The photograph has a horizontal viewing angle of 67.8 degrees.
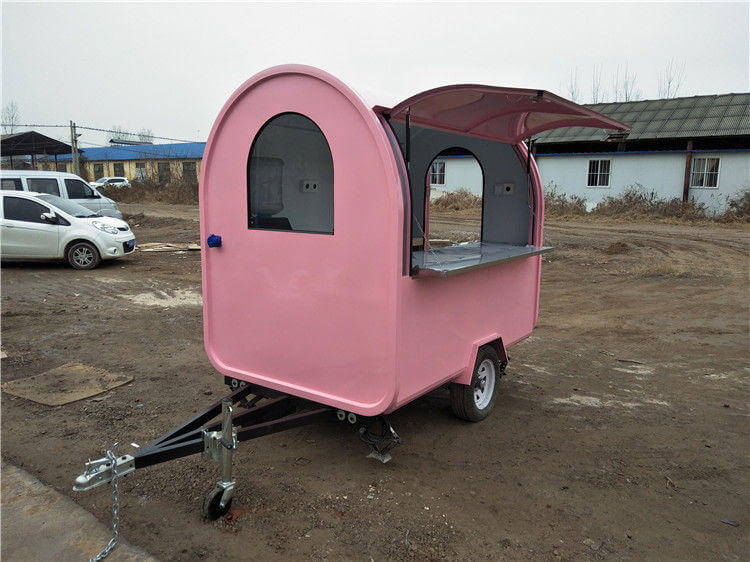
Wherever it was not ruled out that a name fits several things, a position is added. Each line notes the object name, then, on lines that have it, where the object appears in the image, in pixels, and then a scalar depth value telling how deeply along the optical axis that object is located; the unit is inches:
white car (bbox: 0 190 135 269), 451.5
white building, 854.5
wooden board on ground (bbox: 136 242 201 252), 573.3
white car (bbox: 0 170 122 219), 530.3
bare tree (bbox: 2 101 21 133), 1867.2
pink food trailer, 127.1
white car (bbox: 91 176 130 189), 1445.6
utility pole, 1105.4
